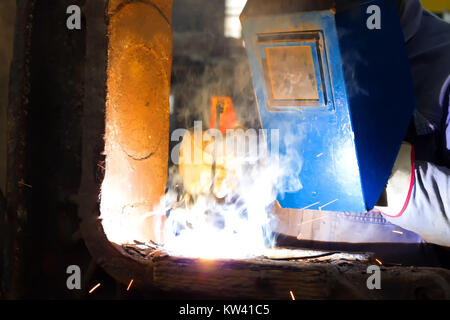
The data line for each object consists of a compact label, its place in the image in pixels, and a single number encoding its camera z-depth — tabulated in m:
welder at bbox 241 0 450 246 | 1.14
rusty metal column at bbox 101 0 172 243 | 1.27
